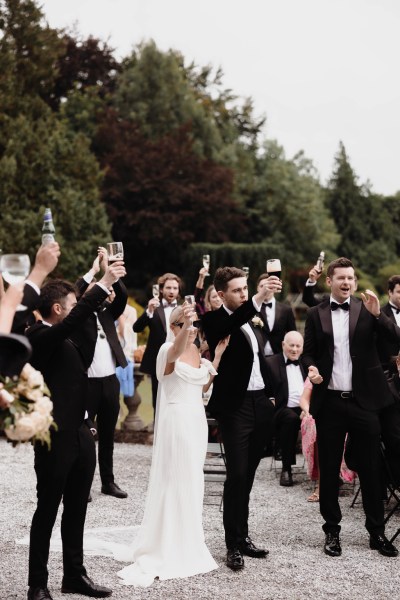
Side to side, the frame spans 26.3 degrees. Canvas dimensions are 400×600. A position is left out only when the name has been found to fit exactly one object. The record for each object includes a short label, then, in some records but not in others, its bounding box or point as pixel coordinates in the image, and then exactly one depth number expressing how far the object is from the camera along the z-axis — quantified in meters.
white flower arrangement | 3.68
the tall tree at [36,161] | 26.52
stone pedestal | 11.46
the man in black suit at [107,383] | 7.86
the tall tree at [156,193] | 35.16
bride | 5.70
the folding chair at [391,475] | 6.42
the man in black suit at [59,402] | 4.71
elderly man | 8.92
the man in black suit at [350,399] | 6.25
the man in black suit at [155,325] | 9.36
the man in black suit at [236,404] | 5.85
